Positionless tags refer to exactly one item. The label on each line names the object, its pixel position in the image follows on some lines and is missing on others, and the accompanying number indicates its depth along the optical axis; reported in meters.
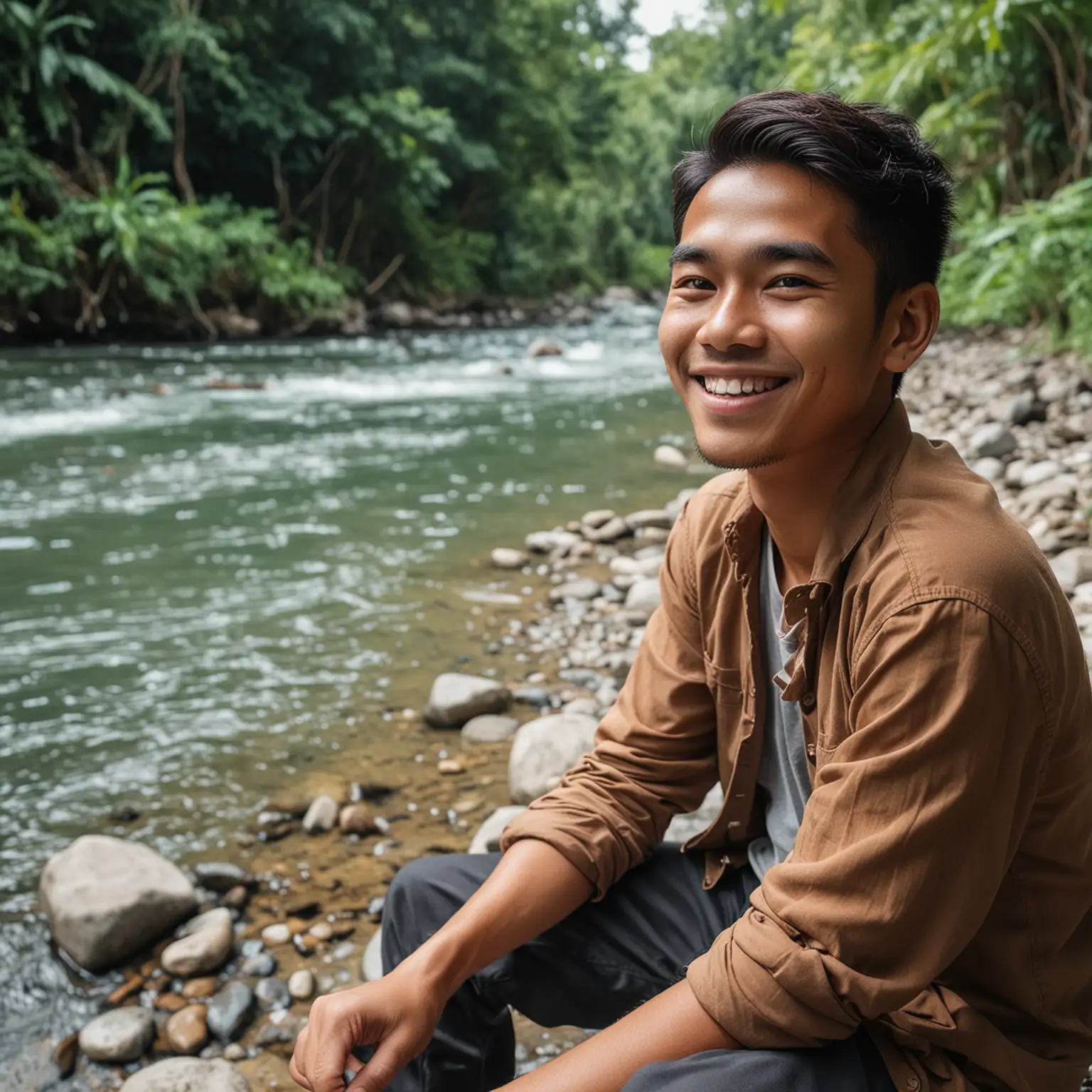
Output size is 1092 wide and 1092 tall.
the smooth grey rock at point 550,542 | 5.13
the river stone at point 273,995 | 2.09
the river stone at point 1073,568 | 3.34
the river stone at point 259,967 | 2.18
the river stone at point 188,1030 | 1.99
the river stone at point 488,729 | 3.15
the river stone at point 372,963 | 2.09
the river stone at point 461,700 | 3.25
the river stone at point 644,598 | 4.07
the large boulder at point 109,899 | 2.19
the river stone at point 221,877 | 2.45
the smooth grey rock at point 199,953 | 2.17
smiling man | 1.01
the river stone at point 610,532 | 5.28
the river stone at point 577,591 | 4.40
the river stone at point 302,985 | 2.11
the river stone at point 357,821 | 2.66
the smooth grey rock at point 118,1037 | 1.95
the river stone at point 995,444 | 5.32
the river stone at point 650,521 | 5.41
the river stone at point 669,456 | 7.29
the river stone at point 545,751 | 2.72
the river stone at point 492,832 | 2.43
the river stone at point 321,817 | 2.68
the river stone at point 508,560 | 4.94
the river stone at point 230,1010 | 2.01
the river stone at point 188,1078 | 1.81
